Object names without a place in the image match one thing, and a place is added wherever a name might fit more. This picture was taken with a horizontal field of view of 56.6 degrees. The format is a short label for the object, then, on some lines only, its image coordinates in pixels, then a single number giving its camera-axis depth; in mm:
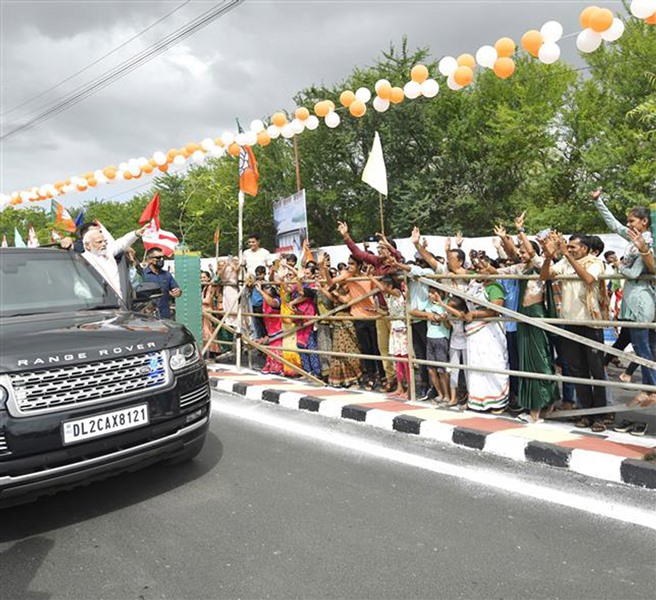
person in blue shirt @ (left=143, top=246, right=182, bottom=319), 9031
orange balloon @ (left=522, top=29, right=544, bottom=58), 6859
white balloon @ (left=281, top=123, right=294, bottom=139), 10352
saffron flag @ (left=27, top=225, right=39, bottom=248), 17406
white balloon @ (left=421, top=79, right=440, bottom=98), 8789
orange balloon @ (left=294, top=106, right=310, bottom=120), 9946
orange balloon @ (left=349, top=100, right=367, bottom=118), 9414
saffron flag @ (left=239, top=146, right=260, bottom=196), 9742
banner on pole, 15344
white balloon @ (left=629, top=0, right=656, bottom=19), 5820
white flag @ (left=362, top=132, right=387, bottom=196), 8336
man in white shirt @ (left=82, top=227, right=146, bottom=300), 6477
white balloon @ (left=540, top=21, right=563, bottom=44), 6664
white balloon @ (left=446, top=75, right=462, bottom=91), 8094
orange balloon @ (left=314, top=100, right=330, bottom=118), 10062
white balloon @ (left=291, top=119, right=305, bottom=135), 10312
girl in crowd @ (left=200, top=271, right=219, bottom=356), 10273
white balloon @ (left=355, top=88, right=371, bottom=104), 9401
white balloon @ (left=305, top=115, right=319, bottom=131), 10126
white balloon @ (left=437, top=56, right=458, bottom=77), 7953
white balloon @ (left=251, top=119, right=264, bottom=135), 10148
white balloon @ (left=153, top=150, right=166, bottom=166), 12547
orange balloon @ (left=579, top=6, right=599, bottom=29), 6207
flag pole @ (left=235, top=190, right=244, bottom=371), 9083
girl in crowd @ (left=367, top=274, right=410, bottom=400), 6984
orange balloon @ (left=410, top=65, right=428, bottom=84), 8742
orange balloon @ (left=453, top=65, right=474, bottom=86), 7891
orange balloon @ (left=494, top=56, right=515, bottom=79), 7453
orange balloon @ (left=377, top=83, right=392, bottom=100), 9105
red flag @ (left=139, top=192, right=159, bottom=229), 10819
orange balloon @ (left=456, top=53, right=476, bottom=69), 7836
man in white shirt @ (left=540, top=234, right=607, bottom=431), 5227
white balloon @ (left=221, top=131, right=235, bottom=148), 10450
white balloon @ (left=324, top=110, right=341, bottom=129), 10109
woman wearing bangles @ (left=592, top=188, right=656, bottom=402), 4887
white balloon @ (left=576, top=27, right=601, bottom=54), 6367
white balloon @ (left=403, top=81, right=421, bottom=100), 8852
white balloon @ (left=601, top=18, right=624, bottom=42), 6354
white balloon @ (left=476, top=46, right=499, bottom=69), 7520
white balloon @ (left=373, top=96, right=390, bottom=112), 9273
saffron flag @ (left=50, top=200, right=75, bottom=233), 14945
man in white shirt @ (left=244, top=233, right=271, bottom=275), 10573
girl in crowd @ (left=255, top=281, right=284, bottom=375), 8883
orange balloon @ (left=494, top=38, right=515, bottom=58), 7398
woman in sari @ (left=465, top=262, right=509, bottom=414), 5941
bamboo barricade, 4660
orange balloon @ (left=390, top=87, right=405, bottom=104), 9016
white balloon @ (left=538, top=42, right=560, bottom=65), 6832
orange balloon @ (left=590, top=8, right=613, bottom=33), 6176
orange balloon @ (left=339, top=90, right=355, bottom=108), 9508
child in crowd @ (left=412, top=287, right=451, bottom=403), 6449
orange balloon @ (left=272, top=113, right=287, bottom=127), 10289
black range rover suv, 3316
